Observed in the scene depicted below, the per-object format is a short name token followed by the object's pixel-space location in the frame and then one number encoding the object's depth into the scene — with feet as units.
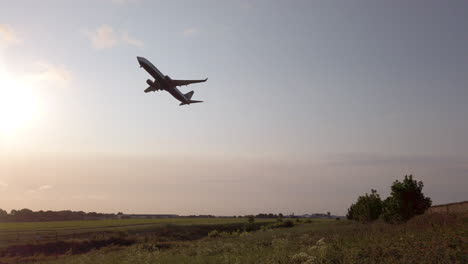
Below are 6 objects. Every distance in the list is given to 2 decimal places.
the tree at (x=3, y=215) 397.47
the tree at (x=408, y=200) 146.20
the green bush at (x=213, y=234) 221.29
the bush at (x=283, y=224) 274.28
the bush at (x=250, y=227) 278.36
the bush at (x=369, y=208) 212.84
